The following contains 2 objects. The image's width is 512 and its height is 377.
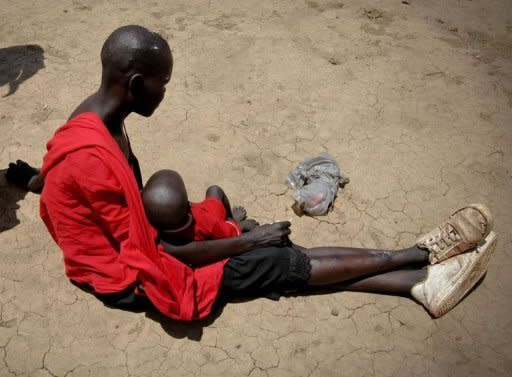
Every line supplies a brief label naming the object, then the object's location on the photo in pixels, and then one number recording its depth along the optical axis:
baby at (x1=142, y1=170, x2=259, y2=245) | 2.05
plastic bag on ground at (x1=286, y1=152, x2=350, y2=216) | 3.08
